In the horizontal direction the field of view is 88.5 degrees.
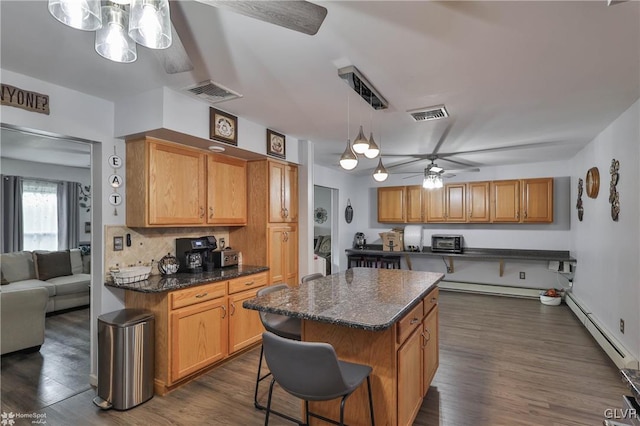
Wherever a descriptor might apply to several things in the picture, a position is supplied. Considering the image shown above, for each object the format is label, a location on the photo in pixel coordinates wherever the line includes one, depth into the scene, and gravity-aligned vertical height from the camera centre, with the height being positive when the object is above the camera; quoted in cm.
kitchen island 181 -73
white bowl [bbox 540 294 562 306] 526 -143
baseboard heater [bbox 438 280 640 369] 297 -138
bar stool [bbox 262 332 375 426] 151 -76
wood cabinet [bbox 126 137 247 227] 284 +25
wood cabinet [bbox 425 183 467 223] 614 +15
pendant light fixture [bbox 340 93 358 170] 242 +39
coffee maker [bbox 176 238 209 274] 334 -43
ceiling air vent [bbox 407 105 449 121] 300 +93
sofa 338 -100
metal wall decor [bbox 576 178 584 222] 477 +12
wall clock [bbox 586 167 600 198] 388 +36
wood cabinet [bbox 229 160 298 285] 382 -14
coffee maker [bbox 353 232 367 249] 708 -63
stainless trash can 246 -114
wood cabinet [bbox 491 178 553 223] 553 +19
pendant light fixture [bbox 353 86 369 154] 235 +49
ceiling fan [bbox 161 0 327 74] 116 +73
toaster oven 619 -60
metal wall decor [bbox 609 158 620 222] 320 +20
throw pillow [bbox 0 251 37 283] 464 -78
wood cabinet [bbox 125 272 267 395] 267 -102
